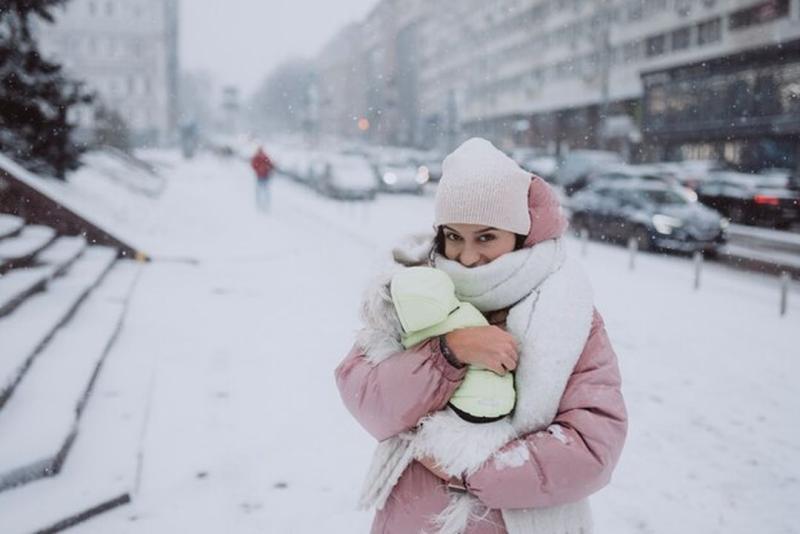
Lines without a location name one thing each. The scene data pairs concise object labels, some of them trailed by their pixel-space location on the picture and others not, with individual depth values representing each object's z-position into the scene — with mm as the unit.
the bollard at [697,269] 9961
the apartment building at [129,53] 71188
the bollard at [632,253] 11703
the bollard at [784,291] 8422
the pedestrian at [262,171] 18109
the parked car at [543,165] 31262
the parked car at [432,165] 32625
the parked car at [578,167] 28891
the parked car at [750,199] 17500
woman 1523
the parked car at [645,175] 18734
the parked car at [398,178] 28156
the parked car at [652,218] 13984
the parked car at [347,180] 24547
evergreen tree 11250
